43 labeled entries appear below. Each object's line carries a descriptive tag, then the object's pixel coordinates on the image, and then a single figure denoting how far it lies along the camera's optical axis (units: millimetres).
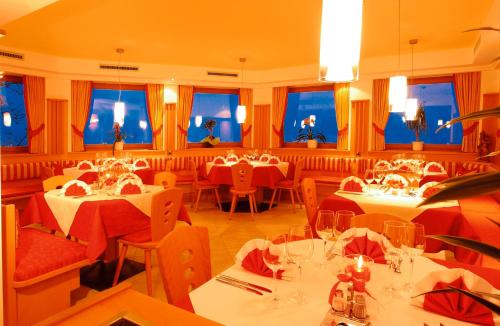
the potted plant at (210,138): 8336
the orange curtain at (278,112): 8258
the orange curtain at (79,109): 7164
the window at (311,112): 8273
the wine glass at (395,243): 1360
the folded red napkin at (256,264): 1400
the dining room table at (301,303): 1067
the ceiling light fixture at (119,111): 6664
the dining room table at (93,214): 2807
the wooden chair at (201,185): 6373
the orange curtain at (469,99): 6387
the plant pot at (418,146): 7020
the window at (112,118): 7864
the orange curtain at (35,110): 6637
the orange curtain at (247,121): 8453
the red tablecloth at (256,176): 6223
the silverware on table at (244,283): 1268
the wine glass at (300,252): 1211
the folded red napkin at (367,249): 1554
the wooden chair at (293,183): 6404
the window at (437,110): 7012
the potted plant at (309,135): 8094
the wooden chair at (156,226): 2917
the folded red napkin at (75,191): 3111
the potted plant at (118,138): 7590
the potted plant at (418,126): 7027
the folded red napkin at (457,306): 1054
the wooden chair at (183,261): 1462
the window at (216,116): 8711
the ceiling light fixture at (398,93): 4227
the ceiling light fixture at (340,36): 1521
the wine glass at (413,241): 1342
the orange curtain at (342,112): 7539
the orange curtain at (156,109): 7750
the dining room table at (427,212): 2547
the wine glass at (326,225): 1509
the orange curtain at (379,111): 7160
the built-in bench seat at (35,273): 2211
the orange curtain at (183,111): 7977
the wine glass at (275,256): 1271
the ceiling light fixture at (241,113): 7439
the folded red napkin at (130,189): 3191
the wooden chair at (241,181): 5617
